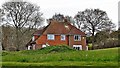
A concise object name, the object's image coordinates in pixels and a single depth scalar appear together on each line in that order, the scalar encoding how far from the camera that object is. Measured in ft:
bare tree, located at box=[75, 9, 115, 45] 283.79
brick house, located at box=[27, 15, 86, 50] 225.56
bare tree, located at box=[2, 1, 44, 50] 223.04
